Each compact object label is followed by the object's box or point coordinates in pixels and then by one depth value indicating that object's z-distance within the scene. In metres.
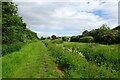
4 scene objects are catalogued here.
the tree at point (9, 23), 9.62
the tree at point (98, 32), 19.20
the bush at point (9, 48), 8.69
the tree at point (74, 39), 27.46
